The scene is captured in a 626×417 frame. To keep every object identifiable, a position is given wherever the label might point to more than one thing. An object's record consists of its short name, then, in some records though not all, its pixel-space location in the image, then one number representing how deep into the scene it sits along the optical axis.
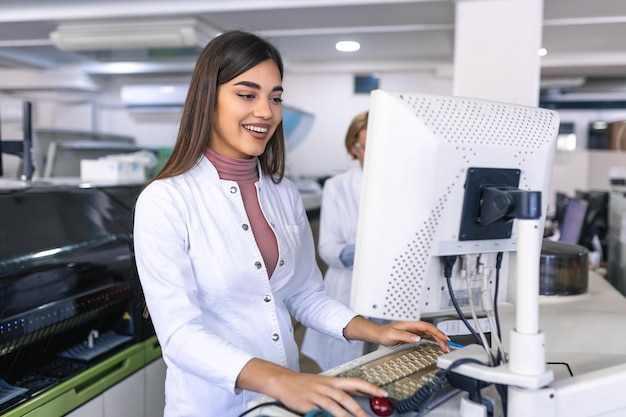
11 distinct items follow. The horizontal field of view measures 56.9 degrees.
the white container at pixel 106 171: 2.82
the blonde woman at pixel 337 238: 2.55
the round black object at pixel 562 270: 1.88
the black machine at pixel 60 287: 1.55
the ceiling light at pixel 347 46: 4.36
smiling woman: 1.13
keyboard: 0.99
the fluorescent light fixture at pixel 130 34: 3.54
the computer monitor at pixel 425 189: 0.92
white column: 2.97
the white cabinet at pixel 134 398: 1.77
